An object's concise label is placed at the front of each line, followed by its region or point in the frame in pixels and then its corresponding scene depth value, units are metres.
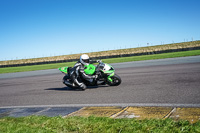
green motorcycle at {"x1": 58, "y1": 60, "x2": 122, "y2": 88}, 7.94
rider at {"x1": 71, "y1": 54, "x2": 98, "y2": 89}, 8.19
